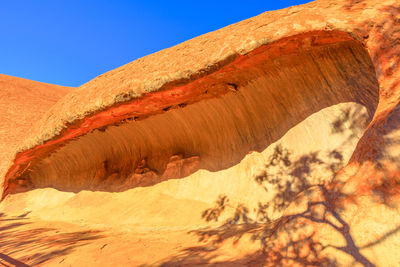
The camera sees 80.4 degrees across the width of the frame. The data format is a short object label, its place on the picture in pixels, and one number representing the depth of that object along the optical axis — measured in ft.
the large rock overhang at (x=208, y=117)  14.37
